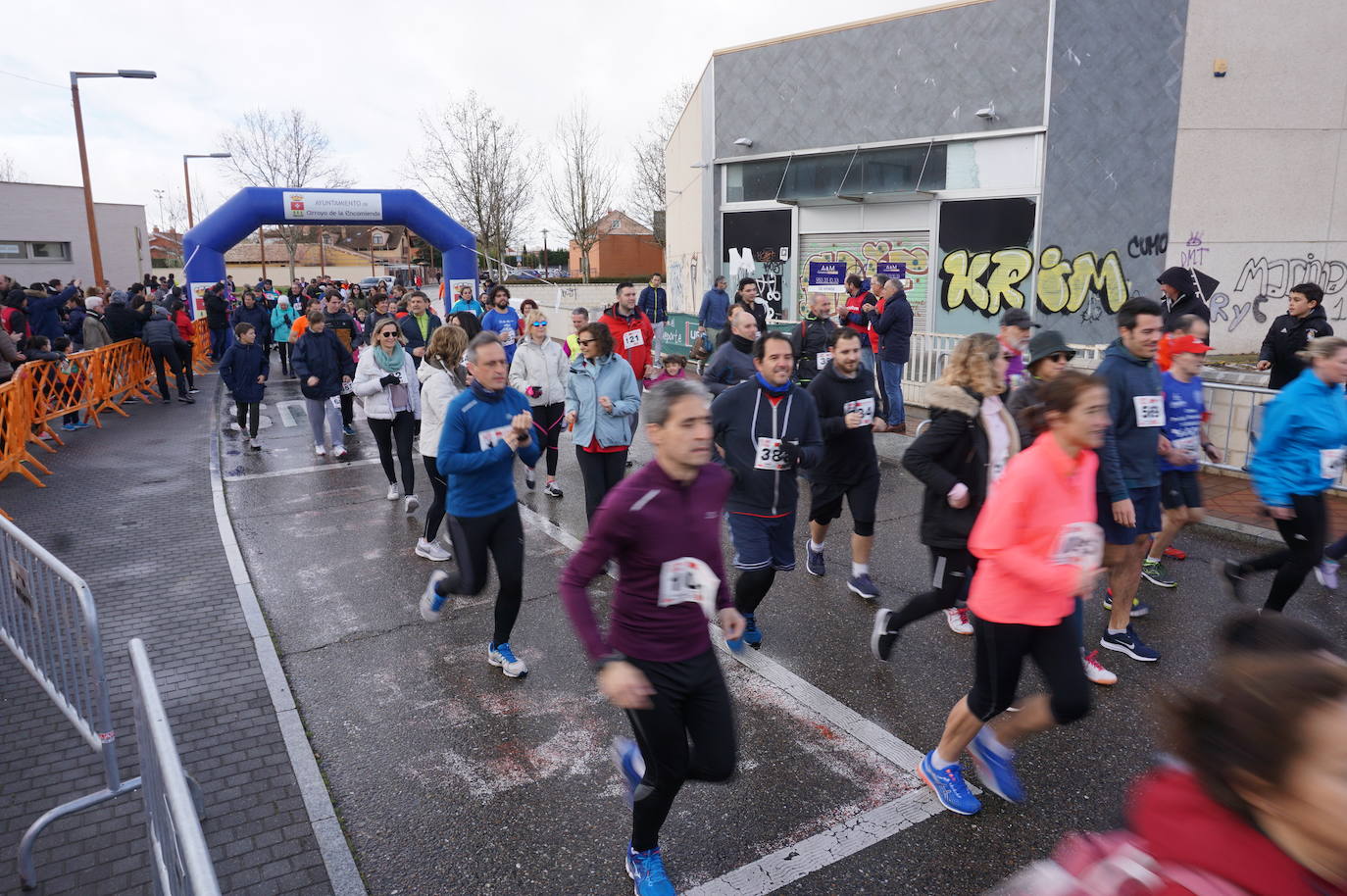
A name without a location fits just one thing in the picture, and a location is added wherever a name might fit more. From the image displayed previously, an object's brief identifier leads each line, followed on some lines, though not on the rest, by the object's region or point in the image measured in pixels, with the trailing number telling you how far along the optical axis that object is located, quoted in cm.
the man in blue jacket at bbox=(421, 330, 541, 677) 478
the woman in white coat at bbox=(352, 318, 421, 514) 822
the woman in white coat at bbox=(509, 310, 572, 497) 845
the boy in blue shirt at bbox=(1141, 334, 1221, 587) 534
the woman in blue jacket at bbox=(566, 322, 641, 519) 669
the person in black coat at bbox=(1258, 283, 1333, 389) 762
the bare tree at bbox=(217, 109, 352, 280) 4412
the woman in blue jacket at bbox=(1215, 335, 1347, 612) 471
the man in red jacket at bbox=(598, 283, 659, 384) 929
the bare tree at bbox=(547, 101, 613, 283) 4638
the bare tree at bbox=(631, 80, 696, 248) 4891
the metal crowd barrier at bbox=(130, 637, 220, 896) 192
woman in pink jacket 326
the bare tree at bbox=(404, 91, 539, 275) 4091
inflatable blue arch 2006
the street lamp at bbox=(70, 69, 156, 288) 1947
